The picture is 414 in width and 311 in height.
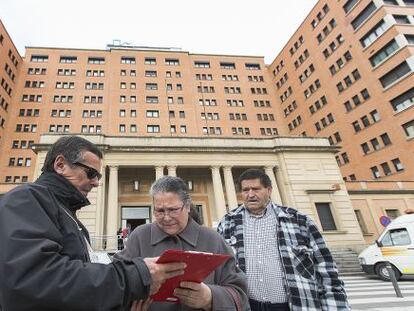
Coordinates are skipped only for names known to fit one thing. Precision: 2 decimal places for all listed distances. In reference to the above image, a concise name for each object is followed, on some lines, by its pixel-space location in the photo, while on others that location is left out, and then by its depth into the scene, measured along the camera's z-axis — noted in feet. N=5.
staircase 50.11
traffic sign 44.04
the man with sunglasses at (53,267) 3.79
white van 33.97
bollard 24.40
